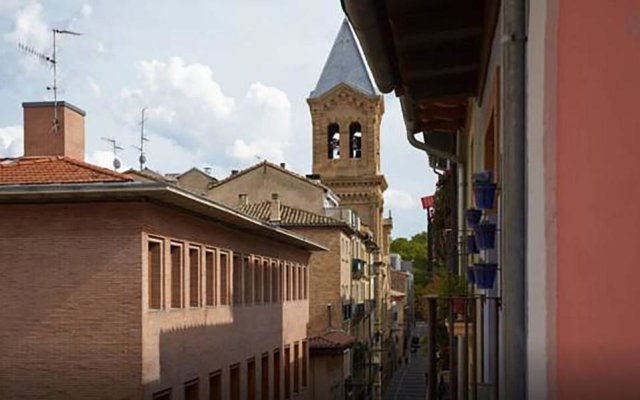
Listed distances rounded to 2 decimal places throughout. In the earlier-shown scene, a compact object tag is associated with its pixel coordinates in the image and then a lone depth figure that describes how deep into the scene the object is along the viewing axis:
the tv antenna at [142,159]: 37.89
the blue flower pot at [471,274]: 6.00
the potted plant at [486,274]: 5.54
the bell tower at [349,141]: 62.12
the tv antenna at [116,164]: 37.00
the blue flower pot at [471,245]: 6.78
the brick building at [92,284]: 17.45
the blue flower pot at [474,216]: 6.06
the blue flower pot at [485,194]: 5.37
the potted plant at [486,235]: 5.44
